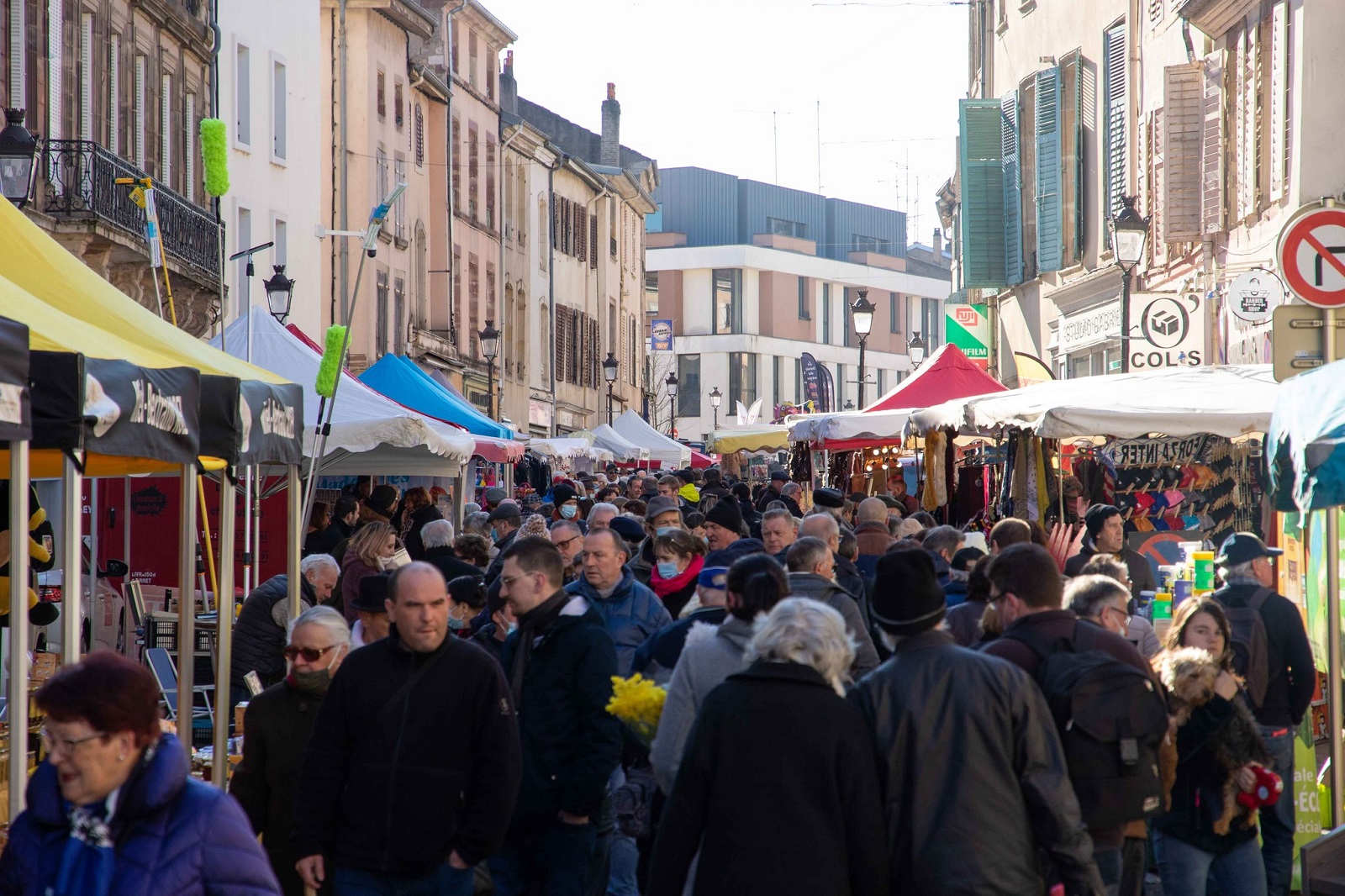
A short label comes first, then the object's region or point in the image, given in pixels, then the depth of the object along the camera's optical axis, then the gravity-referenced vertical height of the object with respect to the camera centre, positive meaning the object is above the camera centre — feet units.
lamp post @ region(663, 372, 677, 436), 243.81 +8.83
